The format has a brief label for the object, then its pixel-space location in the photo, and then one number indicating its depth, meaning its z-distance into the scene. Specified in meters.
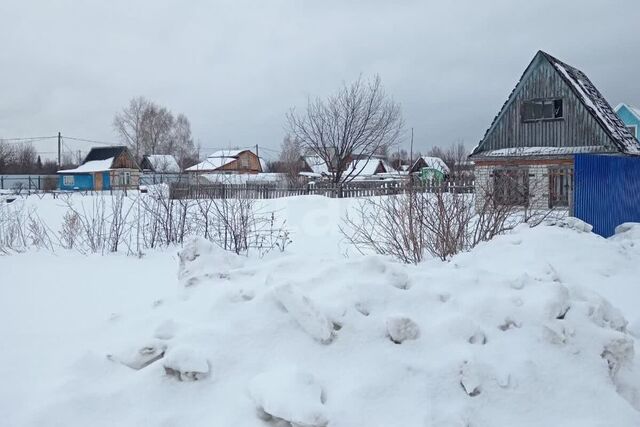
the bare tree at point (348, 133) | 22.69
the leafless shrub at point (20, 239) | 7.84
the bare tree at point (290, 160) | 30.78
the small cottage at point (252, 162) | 49.13
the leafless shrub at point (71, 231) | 8.03
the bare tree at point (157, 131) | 57.46
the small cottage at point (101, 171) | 44.08
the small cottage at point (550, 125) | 17.42
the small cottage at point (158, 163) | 52.39
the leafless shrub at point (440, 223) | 6.35
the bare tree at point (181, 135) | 59.31
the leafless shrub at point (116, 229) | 7.84
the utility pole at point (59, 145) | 53.09
